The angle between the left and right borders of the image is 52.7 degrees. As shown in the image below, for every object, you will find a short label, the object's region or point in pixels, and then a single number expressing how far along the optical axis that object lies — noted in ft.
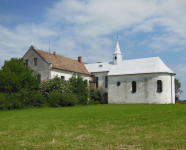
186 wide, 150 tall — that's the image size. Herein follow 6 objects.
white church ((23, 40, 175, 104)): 98.30
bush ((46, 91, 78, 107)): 86.33
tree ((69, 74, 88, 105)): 101.45
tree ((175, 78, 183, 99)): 174.70
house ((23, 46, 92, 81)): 99.60
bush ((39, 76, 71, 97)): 91.81
